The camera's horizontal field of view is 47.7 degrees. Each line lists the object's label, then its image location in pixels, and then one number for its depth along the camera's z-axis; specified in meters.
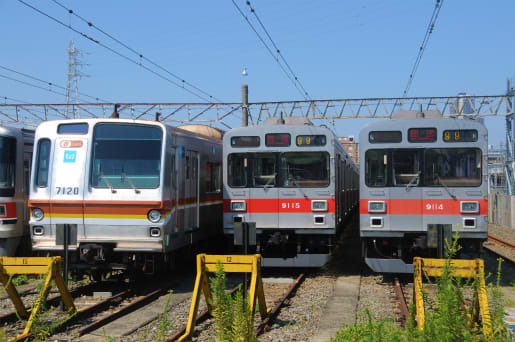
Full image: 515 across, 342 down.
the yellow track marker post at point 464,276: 6.71
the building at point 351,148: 95.47
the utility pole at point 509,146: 32.31
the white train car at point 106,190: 10.09
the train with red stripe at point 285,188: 12.01
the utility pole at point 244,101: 27.84
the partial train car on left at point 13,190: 11.69
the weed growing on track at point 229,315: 6.41
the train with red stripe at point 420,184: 11.00
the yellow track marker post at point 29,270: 8.19
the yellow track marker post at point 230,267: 8.19
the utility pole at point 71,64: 54.06
